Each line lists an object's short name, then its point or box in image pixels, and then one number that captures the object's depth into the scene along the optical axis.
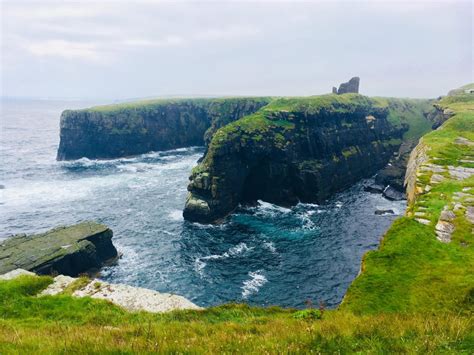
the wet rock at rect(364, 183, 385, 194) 86.31
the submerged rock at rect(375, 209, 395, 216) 69.38
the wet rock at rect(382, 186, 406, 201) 80.39
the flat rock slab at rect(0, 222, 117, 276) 43.22
